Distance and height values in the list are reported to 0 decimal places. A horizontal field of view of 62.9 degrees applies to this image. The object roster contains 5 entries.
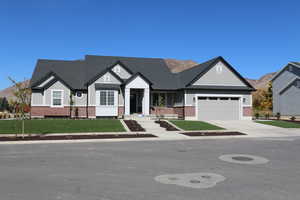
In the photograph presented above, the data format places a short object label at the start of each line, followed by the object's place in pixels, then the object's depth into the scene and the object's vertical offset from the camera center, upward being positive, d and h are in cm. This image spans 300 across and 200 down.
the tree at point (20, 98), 1415 +43
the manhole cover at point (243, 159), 823 -186
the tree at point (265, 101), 4425 +109
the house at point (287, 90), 3744 +273
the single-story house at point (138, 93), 2555 +136
